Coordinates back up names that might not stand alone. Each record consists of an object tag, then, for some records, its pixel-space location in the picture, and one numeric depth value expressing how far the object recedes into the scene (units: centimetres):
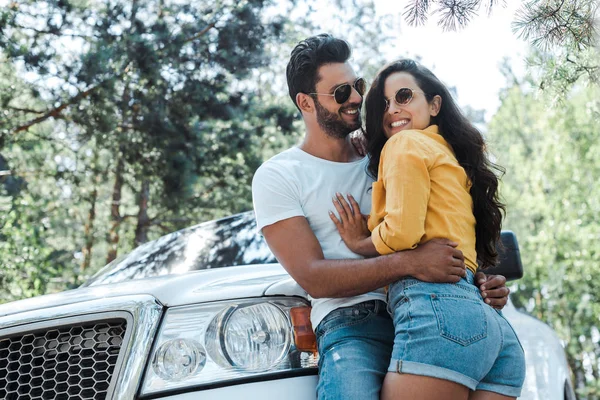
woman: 213
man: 227
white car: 225
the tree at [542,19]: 400
